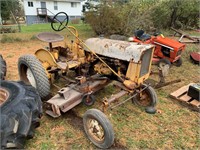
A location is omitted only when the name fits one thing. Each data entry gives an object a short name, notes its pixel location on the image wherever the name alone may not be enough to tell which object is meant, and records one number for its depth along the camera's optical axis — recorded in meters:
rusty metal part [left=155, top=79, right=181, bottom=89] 2.97
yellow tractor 2.06
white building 20.74
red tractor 4.13
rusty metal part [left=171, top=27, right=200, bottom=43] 5.99
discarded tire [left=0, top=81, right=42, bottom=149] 1.67
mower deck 2.26
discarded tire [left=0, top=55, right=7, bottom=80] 3.18
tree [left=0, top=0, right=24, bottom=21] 18.51
